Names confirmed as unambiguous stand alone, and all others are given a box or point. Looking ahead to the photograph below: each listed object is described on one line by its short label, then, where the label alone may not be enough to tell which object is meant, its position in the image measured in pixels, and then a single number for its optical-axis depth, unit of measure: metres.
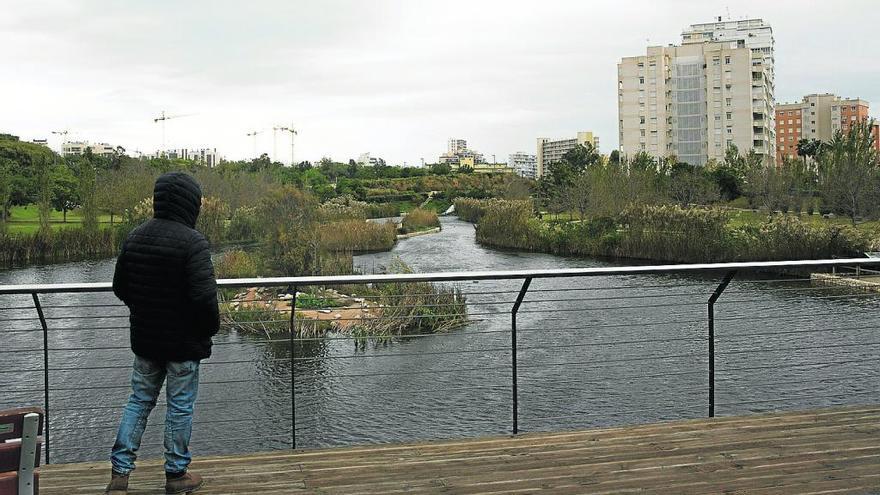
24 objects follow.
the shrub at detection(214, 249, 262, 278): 23.80
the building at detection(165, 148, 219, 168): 148.32
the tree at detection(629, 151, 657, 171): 58.67
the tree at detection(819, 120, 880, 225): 39.31
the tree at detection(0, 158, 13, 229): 38.56
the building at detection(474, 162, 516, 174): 113.00
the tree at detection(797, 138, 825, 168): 84.08
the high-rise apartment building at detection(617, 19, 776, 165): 89.38
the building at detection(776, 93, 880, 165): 139.88
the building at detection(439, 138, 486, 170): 182.50
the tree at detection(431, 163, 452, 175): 103.44
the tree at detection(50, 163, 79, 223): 44.44
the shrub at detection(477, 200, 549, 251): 40.00
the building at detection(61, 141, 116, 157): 150.62
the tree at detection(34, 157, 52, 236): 37.27
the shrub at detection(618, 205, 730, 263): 32.66
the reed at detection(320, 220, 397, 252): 31.11
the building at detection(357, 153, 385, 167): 121.94
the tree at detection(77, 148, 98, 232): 37.88
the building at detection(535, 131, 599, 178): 185.80
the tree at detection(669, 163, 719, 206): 52.19
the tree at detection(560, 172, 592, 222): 49.97
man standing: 3.57
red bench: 2.31
